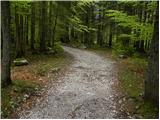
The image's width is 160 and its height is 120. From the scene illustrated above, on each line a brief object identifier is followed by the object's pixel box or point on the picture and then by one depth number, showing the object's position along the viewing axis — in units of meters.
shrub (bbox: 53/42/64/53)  12.31
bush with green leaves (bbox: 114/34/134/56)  10.84
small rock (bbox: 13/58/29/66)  8.57
